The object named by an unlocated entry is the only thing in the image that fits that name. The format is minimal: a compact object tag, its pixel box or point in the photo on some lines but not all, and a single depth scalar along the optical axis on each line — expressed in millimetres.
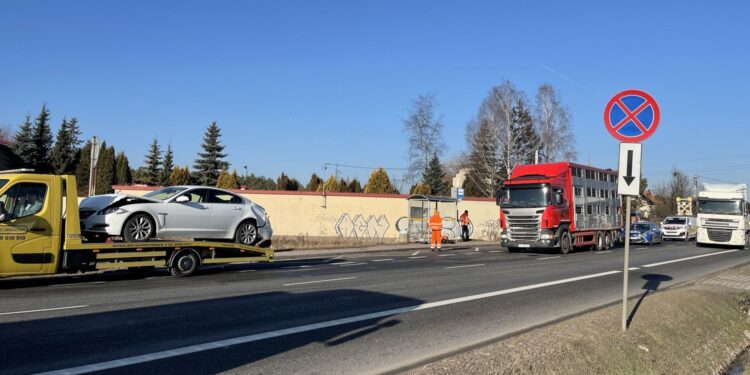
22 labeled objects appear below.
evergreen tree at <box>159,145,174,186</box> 64800
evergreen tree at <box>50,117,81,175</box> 53312
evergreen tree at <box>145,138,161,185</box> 63438
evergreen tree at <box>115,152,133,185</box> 59469
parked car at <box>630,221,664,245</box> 35031
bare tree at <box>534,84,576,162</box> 48500
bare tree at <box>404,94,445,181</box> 54156
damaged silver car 12109
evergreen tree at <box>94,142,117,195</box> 56875
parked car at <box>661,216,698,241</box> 43281
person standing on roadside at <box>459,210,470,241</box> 31897
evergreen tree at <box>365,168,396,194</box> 48406
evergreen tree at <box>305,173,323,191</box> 63316
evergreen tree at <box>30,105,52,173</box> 49966
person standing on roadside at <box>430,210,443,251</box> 24391
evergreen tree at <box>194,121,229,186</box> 61875
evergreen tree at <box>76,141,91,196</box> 55094
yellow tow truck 10344
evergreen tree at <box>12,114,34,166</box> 49156
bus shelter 30141
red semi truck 22594
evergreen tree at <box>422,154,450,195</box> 54506
